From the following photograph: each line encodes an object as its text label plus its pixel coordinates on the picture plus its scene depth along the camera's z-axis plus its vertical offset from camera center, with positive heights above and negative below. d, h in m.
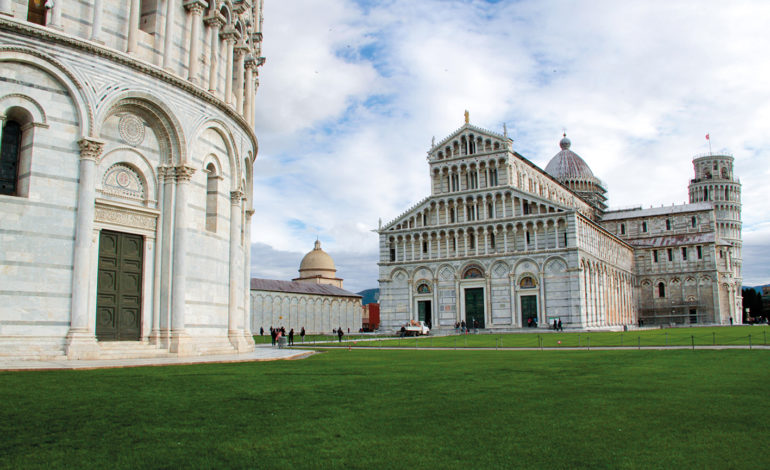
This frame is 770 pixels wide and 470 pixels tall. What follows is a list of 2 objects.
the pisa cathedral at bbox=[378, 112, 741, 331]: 60.16 +6.12
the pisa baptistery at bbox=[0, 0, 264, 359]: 17.20 +4.49
